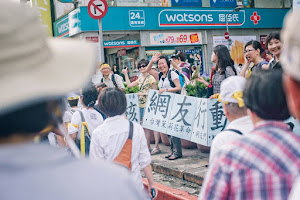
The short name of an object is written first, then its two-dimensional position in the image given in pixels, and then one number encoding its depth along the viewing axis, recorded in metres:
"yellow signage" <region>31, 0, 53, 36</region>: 21.67
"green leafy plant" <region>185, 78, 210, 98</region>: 7.59
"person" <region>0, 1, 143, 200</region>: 0.97
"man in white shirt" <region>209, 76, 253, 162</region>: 2.47
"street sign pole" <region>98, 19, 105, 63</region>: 9.05
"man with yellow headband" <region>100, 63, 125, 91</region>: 8.41
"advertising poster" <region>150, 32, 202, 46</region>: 19.67
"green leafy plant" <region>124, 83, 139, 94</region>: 8.87
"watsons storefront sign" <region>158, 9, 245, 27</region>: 19.91
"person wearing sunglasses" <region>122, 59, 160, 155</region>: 7.53
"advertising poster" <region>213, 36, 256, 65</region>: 21.84
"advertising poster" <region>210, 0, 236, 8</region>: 21.55
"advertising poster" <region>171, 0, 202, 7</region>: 20.53
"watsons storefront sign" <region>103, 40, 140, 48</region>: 18.73
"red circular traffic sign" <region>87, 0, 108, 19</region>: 8.96
